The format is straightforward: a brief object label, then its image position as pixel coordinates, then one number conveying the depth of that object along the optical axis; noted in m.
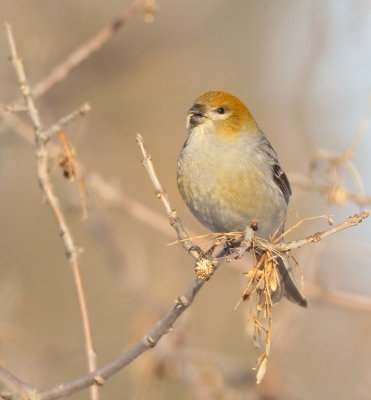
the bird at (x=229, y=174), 8.92
